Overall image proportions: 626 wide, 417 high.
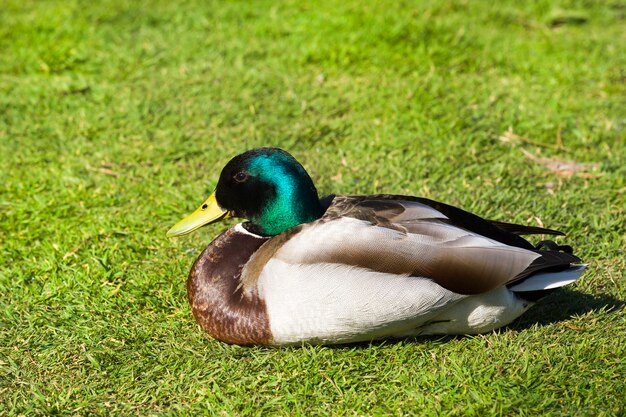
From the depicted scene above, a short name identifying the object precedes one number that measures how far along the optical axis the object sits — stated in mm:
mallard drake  6113
